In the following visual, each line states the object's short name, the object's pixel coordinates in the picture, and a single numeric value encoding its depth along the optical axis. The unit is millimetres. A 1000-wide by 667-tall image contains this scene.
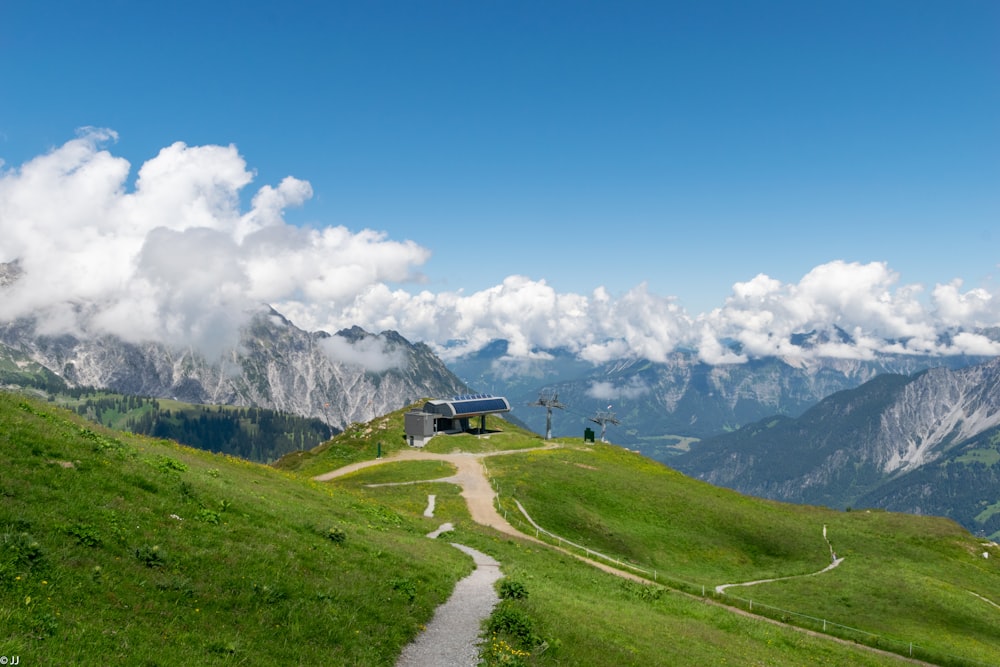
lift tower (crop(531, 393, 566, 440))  153562
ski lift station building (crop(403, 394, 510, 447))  120000
